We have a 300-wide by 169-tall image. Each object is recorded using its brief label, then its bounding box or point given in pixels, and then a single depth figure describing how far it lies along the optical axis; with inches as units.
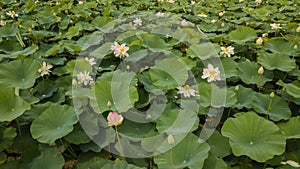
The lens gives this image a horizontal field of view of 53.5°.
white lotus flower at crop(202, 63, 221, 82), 60.0
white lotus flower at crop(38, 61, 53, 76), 61.1
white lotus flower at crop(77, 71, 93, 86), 56.8
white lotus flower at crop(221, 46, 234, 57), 71.7
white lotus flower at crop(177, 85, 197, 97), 56.7
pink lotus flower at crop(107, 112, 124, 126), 42.1
